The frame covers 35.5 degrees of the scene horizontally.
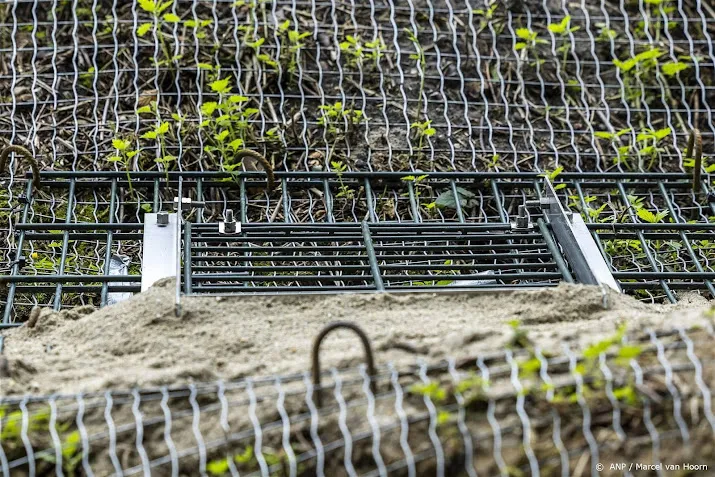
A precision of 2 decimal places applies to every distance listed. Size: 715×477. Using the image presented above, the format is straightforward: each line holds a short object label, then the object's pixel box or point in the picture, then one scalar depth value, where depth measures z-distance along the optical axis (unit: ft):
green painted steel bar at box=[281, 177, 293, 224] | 15.22
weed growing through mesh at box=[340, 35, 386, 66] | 19.21
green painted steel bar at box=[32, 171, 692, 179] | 15.79
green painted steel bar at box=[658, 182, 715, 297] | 14.26
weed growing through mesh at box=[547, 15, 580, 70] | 19.67
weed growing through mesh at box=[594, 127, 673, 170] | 17.85
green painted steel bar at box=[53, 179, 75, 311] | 13.17
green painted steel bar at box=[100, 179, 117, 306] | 13.19
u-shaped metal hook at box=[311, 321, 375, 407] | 8.20
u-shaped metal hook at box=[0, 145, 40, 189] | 14.39
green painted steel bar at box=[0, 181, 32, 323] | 12.84
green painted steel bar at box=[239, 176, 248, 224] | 15.16
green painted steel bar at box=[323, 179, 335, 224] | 15.33
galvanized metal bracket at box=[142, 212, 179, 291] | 12.68
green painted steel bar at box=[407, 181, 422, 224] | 15.46
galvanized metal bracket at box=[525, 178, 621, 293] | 12.95
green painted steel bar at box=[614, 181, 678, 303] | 14.06
